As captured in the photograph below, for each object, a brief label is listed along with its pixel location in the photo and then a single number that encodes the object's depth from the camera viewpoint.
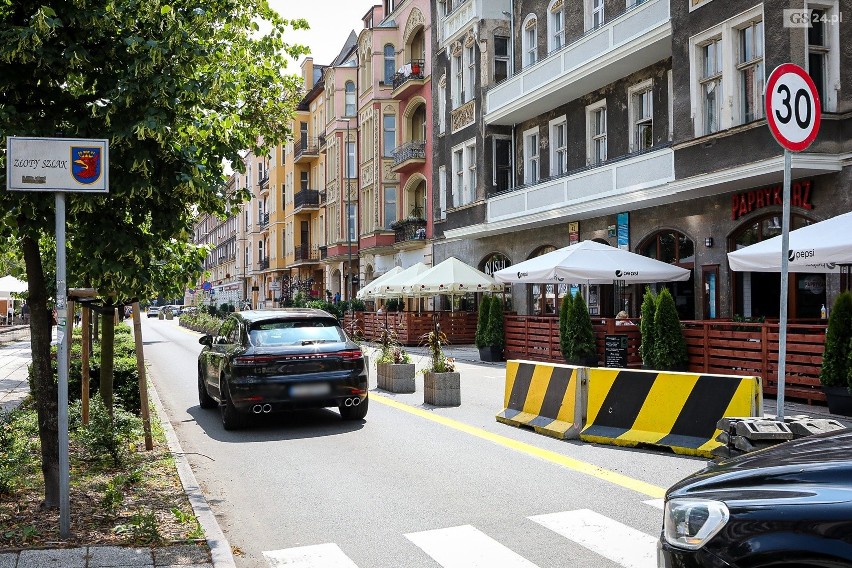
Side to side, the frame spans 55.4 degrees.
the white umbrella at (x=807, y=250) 11.02
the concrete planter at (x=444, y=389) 13.10
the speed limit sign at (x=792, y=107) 6.59
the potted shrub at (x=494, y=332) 22.31
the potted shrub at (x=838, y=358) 11.56
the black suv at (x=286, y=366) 10.42
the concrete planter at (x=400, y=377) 15.09
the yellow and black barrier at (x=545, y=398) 9.56
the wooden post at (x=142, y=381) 8.45
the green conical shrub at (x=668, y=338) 15.49
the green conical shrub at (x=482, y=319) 22.58
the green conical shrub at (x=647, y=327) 15.90
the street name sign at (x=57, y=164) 5.34
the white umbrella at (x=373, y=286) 32.72
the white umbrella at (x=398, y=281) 30.07
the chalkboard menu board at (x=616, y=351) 17.47
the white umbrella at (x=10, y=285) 29.15
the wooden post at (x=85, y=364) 9.05
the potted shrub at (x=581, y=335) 18.14
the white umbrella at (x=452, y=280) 26.97
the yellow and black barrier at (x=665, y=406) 8.08
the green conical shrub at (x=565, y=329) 18.38
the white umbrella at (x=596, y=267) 18.39
